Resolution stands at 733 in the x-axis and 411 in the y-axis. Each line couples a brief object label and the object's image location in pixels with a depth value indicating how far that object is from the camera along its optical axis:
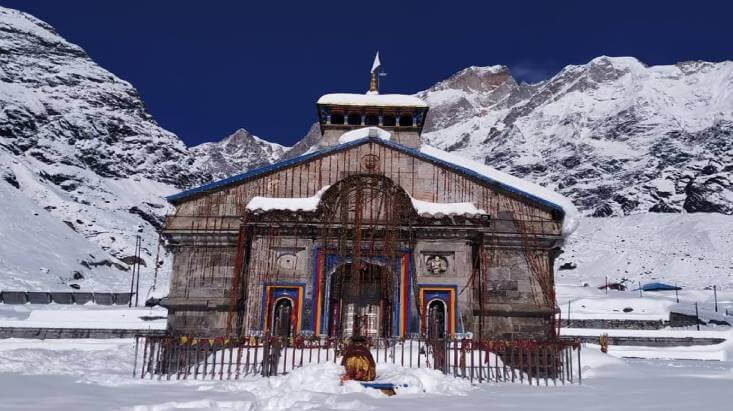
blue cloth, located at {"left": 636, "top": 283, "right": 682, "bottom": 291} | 65.62
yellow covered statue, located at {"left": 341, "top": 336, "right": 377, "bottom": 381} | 14.75
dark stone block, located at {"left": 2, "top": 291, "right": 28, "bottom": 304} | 52.84
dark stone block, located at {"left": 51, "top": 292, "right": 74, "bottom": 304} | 54.69
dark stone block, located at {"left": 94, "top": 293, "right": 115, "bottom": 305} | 56.00
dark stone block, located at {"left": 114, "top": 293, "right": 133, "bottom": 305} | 56.09
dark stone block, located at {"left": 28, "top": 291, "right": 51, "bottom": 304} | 53.69
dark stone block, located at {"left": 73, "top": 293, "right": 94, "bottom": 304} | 55.02
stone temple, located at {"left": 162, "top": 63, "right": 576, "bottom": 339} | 24.25
